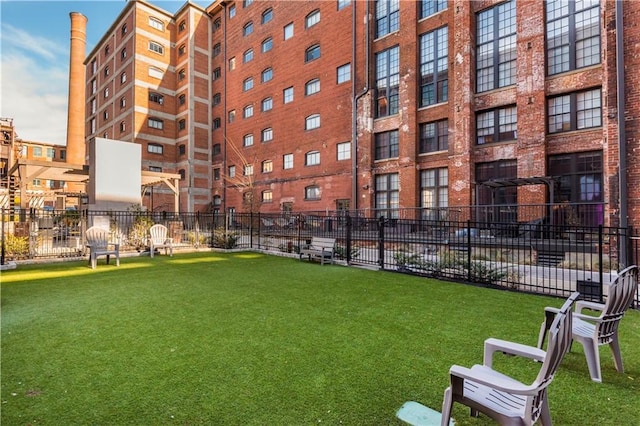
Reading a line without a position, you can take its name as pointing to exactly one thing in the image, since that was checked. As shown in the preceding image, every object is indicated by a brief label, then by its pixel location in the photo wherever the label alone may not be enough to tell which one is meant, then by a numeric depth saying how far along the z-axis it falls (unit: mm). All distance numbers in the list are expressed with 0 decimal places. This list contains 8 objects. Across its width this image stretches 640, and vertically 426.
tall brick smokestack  45188
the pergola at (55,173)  14653
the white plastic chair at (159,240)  12555
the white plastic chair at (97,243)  9844
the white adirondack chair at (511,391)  1972
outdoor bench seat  11352
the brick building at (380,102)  15250
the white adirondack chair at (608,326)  3305
